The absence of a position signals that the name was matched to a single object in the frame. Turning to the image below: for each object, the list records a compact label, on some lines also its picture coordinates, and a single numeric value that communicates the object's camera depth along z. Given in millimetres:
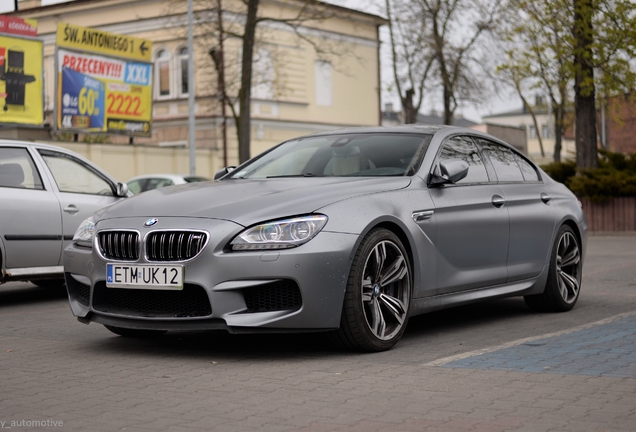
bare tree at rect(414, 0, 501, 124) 33656
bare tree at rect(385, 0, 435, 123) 33906
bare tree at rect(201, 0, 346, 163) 26875
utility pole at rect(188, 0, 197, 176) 29875
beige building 40875
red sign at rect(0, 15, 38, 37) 28875
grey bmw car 5812
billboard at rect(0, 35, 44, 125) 28594
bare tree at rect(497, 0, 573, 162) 22203
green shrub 21000
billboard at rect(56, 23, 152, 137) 31516
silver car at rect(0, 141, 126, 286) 9234
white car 24500
